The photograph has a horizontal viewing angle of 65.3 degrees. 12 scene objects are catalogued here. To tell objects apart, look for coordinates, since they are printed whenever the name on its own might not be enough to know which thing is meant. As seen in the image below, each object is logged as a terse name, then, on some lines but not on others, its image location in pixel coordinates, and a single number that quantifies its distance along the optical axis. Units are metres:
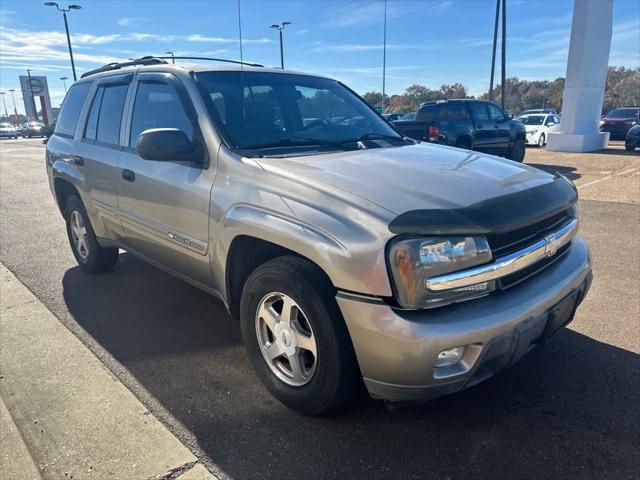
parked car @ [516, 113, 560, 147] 20.92
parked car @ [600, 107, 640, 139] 22.23
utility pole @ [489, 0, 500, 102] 26.62
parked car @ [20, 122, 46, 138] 52.38
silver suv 2.14
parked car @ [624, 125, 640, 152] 17.05
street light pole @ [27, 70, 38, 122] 68.44
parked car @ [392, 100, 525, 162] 11.32
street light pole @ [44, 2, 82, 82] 31.84
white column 16.23
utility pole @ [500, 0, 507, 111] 25.80
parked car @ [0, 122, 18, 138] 53.35
